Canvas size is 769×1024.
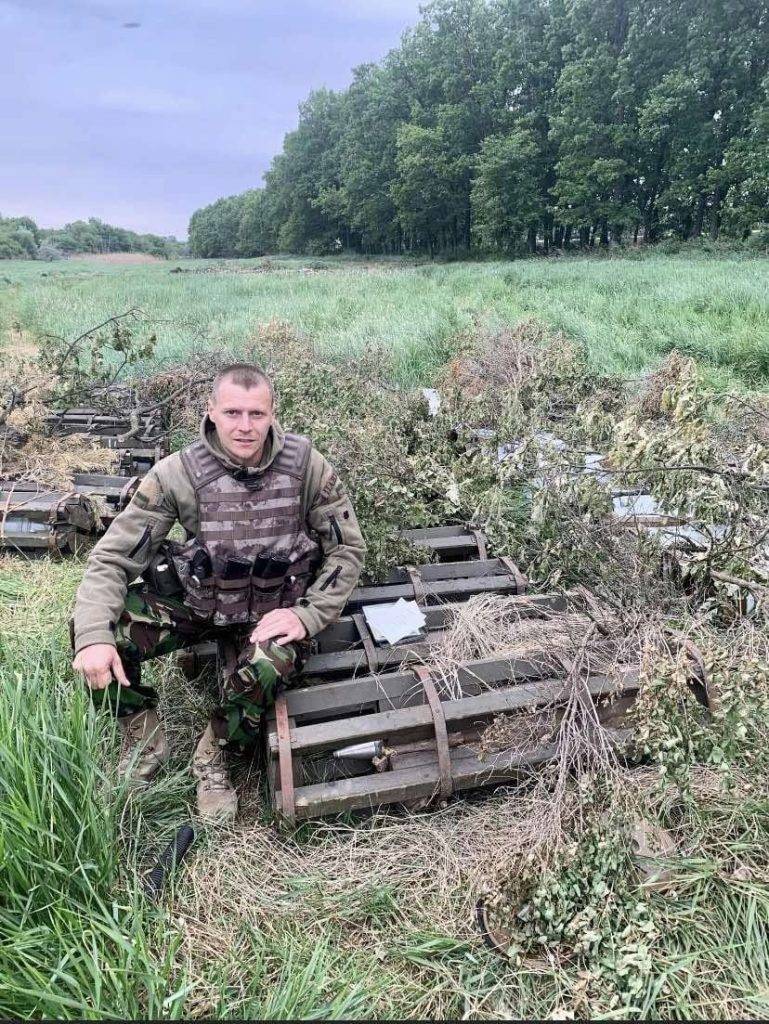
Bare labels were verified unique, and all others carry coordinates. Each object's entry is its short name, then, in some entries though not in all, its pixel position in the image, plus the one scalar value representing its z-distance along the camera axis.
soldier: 2.49
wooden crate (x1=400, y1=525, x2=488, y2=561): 3.88
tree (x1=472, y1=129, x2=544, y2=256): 38.88
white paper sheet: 2.96
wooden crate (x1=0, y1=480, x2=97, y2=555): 4.26
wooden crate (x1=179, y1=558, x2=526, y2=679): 2.83
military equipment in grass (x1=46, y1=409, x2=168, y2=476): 5.70
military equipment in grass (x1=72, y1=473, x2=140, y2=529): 4.52
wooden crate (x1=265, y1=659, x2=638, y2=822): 2.36
